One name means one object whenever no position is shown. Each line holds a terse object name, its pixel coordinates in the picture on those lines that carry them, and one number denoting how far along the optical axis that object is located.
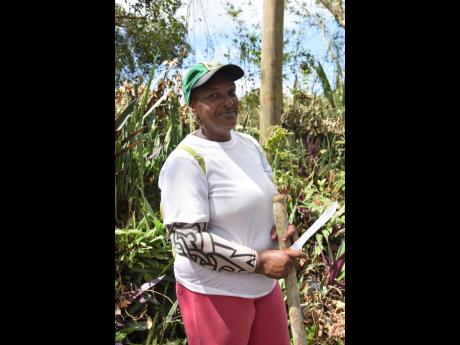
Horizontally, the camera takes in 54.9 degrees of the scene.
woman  1.39
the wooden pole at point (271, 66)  2.26
